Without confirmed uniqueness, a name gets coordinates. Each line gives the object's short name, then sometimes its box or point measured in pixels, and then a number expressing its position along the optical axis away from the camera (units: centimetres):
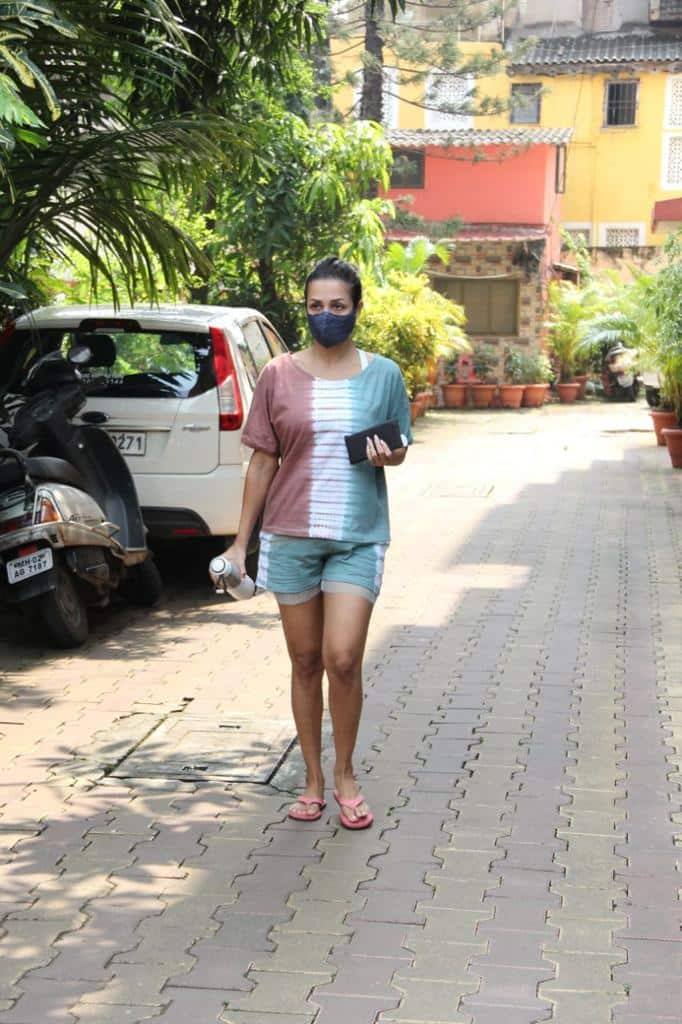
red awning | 2003
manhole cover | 580
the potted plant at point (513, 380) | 2964
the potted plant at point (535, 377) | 2983
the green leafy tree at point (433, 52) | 2627
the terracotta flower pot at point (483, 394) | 2972
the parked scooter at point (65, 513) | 748
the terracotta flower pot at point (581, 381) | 3222
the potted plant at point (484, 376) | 2975
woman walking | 495
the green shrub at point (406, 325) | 2252
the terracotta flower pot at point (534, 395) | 2984
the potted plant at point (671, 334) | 1720
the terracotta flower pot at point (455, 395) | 2981
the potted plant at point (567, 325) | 3067
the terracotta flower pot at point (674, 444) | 1788
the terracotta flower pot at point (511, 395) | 2962
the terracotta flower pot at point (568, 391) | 3147
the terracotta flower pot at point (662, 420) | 2020
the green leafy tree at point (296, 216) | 1546
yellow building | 3841
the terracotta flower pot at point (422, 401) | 2636
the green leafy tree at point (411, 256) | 2572
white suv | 899
